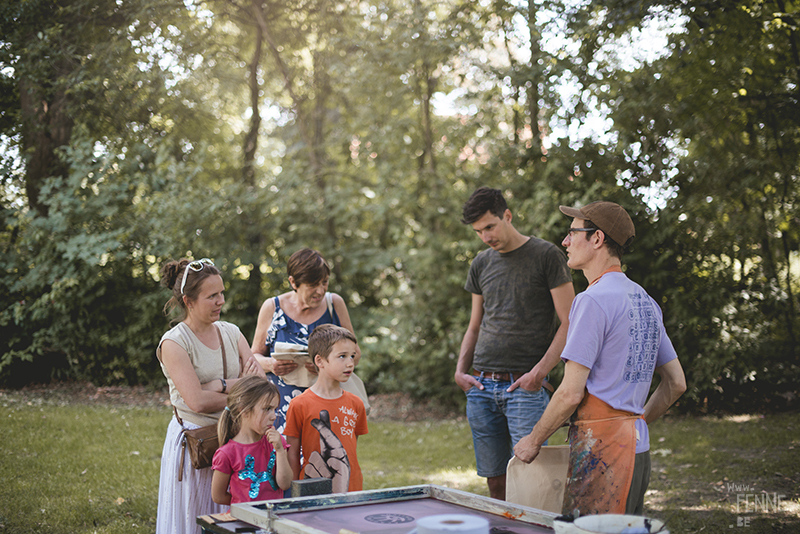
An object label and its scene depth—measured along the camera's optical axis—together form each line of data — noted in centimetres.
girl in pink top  276
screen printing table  197
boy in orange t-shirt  299
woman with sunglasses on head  298
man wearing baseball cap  228
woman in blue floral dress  357
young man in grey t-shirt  341
